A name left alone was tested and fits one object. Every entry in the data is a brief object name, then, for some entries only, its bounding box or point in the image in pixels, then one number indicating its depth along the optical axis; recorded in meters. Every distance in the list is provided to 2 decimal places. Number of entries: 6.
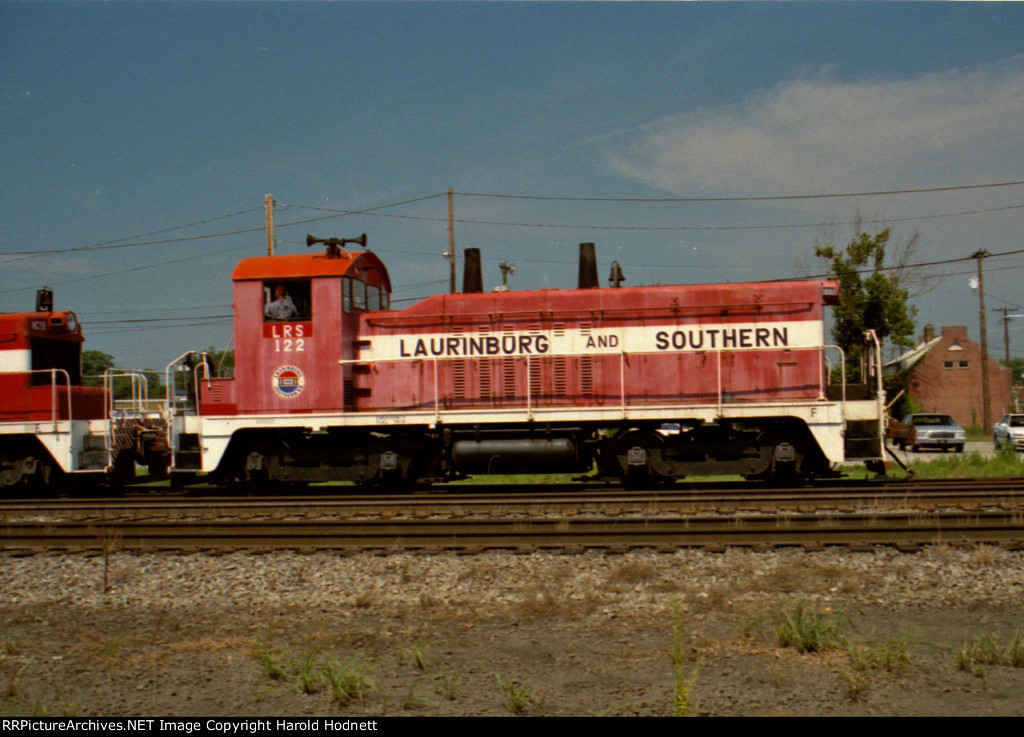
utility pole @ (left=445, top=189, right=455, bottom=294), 27.88
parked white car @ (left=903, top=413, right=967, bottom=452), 27.53
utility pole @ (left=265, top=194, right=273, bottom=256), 25.77
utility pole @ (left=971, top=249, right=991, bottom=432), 39.72
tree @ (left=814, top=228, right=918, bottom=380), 32.25
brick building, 59.50
